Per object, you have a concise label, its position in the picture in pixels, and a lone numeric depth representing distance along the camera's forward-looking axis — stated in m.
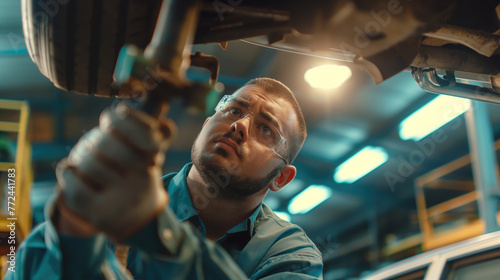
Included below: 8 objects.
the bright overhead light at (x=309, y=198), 7.50
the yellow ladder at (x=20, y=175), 3.11
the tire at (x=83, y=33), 1.06
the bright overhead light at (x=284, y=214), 9.04
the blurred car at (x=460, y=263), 2.01
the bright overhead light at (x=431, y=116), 4.55
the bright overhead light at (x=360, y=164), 6.33
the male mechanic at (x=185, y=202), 0.65
